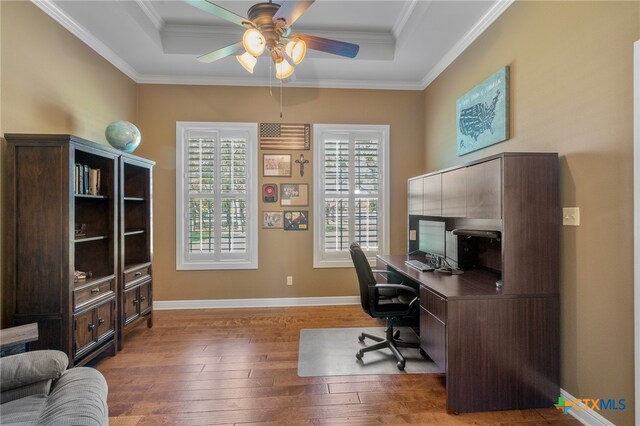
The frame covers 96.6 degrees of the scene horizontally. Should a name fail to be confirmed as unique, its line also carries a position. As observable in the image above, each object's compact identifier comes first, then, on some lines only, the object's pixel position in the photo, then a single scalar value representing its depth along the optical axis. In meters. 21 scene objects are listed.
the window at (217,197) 3.80
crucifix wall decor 3.88
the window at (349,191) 3.93
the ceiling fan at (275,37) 1.80
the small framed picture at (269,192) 3.86
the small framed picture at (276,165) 3.86
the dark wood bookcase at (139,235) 3.01
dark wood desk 1.83
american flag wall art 3.86
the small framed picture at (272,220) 3.88
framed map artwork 2.39
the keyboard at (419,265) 2.60
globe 2.81
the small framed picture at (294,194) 3.88
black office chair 2.39
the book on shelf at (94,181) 2.49
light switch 1.78
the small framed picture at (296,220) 3.89
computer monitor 2.96
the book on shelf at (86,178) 2.40
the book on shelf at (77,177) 2.28
